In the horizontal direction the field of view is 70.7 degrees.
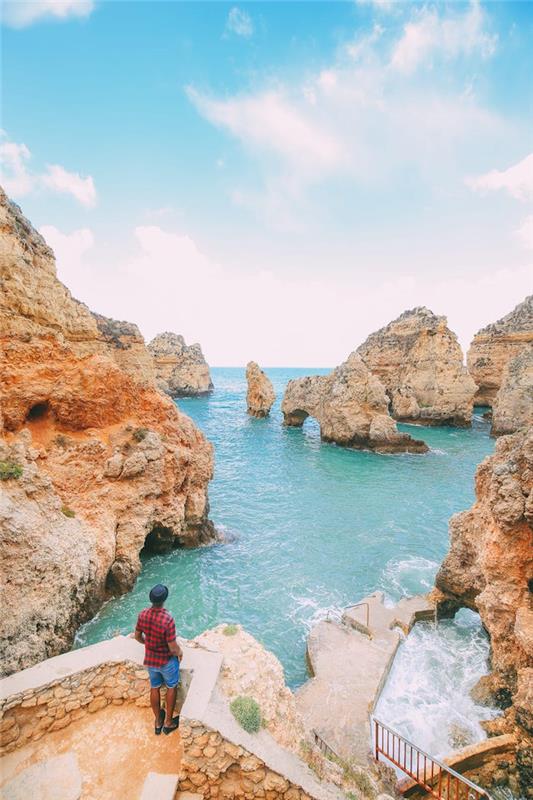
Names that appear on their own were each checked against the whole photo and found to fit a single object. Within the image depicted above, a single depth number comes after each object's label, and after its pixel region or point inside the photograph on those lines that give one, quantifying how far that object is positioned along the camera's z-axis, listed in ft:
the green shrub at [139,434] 44.27
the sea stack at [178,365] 238.48
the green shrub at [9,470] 28.07
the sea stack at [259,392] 172.04
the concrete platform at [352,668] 24.77
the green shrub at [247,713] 17.29
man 17.03
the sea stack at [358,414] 107.76
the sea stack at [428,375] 143.33
